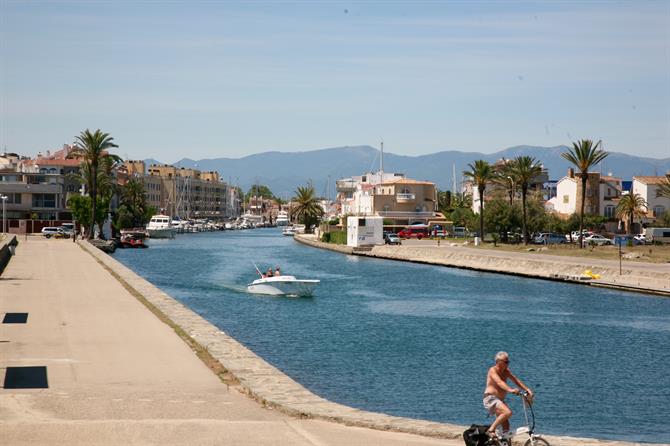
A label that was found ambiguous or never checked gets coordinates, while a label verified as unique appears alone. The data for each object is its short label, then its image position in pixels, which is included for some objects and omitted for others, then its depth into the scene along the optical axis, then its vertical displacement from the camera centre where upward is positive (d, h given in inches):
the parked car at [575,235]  4872.0 -122.1
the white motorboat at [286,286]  2411.3 -193.8
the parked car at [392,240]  5083.7 -163.2
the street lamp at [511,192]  5088.6 +95.4
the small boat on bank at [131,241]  5388.8 -194.2
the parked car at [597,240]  4414.4 -134.9
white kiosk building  5073.8 -118.4
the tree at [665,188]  4672.2 +118.3
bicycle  589.3 -139.5
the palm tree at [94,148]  4751.5 +280.3
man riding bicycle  607.2 -114.3
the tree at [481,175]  4761.3 +171.3
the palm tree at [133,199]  7500.0 +53.4
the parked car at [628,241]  4186.5 -128.7
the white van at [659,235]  4274.1 -102.2
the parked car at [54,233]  5017.2 -143.1
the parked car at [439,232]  6003.0 -141.0
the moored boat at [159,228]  7096.5 -158.6
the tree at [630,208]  4975.4 +16.8
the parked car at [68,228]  5147.6 -125.6
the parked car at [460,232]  5878.4 -134.5
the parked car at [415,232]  5900.6 -140.7
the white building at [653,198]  5191.9 +71.6
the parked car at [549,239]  4626.0 -135.9
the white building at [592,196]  5413.4 +82.8
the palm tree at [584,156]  3801.7 +212.7
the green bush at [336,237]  5556.1 -173.2
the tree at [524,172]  4286.4 +171.6
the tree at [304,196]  7539.4 +91.5
